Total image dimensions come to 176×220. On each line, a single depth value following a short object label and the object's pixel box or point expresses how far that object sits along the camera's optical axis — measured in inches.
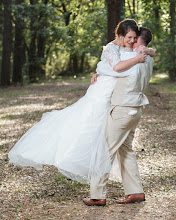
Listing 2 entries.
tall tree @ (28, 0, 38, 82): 909.8
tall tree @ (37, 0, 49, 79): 821.6
